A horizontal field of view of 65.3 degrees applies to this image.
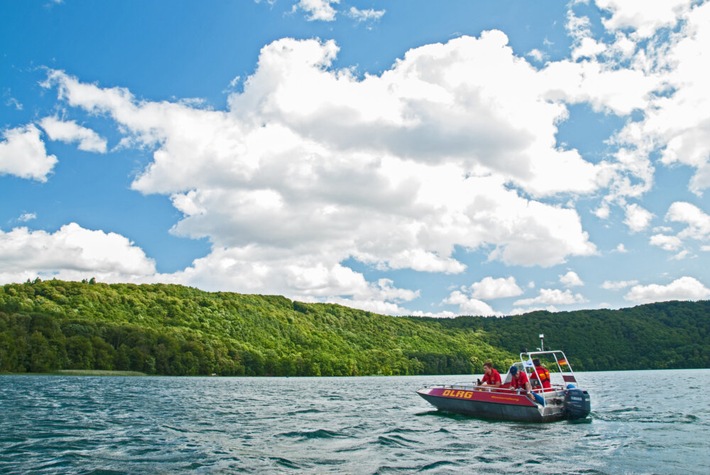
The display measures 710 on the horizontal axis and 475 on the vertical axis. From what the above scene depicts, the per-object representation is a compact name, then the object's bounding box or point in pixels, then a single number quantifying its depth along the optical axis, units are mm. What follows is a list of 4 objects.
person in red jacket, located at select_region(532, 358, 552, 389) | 35000
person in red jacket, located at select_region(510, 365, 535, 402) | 33875
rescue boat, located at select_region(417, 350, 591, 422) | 33531
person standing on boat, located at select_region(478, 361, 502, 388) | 36938
